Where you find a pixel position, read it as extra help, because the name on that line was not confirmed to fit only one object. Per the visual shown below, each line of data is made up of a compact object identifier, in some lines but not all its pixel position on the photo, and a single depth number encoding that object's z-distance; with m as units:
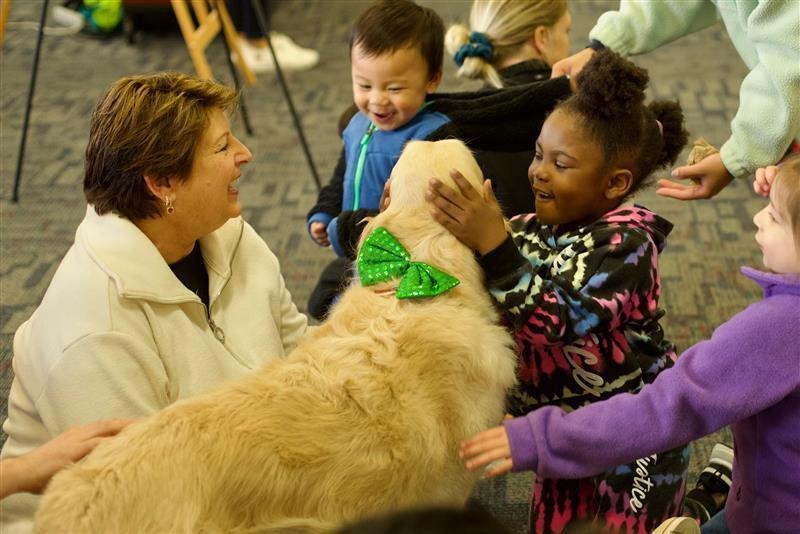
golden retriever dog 1.24
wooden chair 3.78
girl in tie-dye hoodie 1.54
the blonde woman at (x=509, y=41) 2.30
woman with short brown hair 1.55
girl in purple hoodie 1.27
